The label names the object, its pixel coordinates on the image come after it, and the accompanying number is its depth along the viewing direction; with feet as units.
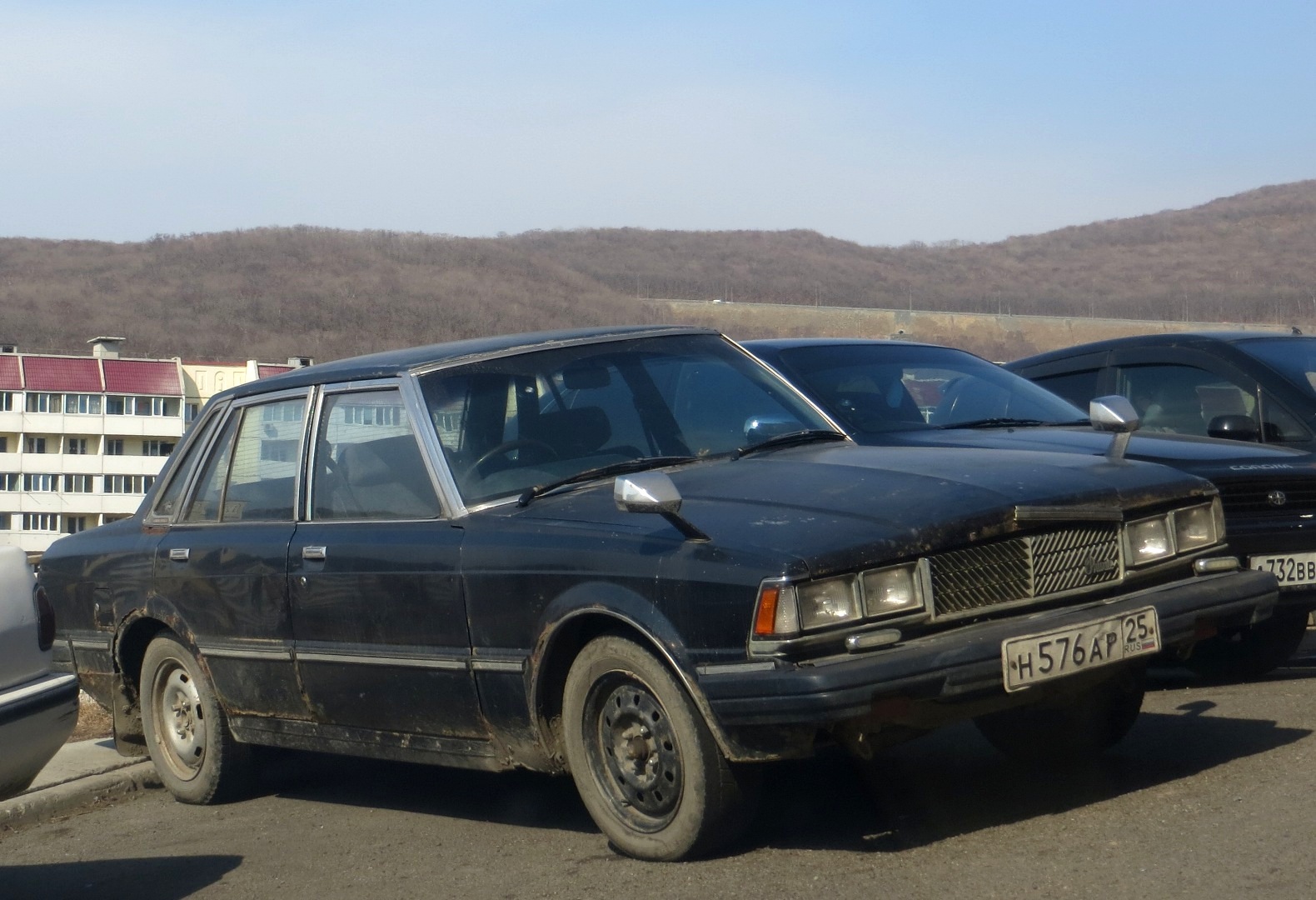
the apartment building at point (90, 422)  195.93
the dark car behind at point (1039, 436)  21.31
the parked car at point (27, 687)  14.53
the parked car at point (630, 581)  12.94
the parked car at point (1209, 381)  24.99
